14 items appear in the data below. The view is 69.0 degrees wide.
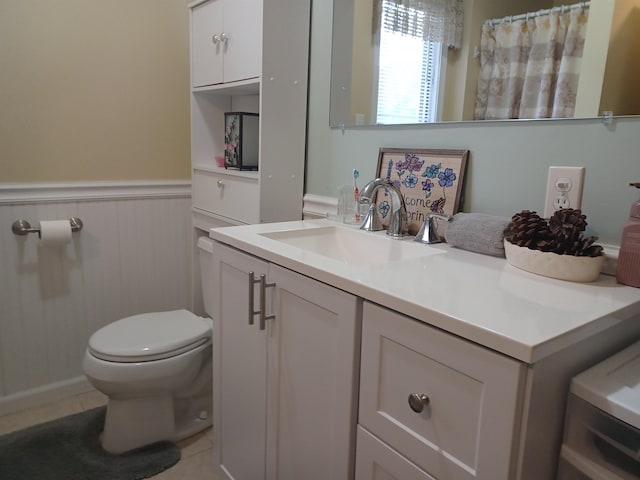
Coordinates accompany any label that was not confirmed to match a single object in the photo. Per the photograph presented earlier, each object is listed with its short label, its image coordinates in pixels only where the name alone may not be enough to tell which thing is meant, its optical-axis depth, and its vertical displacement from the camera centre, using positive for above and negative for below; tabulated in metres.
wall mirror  0.97 +0.23
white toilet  1.53 -0.77
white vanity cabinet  0.92 -0.52
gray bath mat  1.53 -1.08
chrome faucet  1.29 -0.15
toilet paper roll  1.76 -0.36
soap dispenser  0.87 -0.17
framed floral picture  1.25 -0.08
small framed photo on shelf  1.77 +0.01
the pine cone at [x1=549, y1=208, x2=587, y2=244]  0.91 -0.14
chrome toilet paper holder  1.75 -0.34
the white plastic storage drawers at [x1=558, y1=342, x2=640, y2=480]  0.65 -0.39
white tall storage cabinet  1.53 +0.22
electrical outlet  1.00 -0.07
